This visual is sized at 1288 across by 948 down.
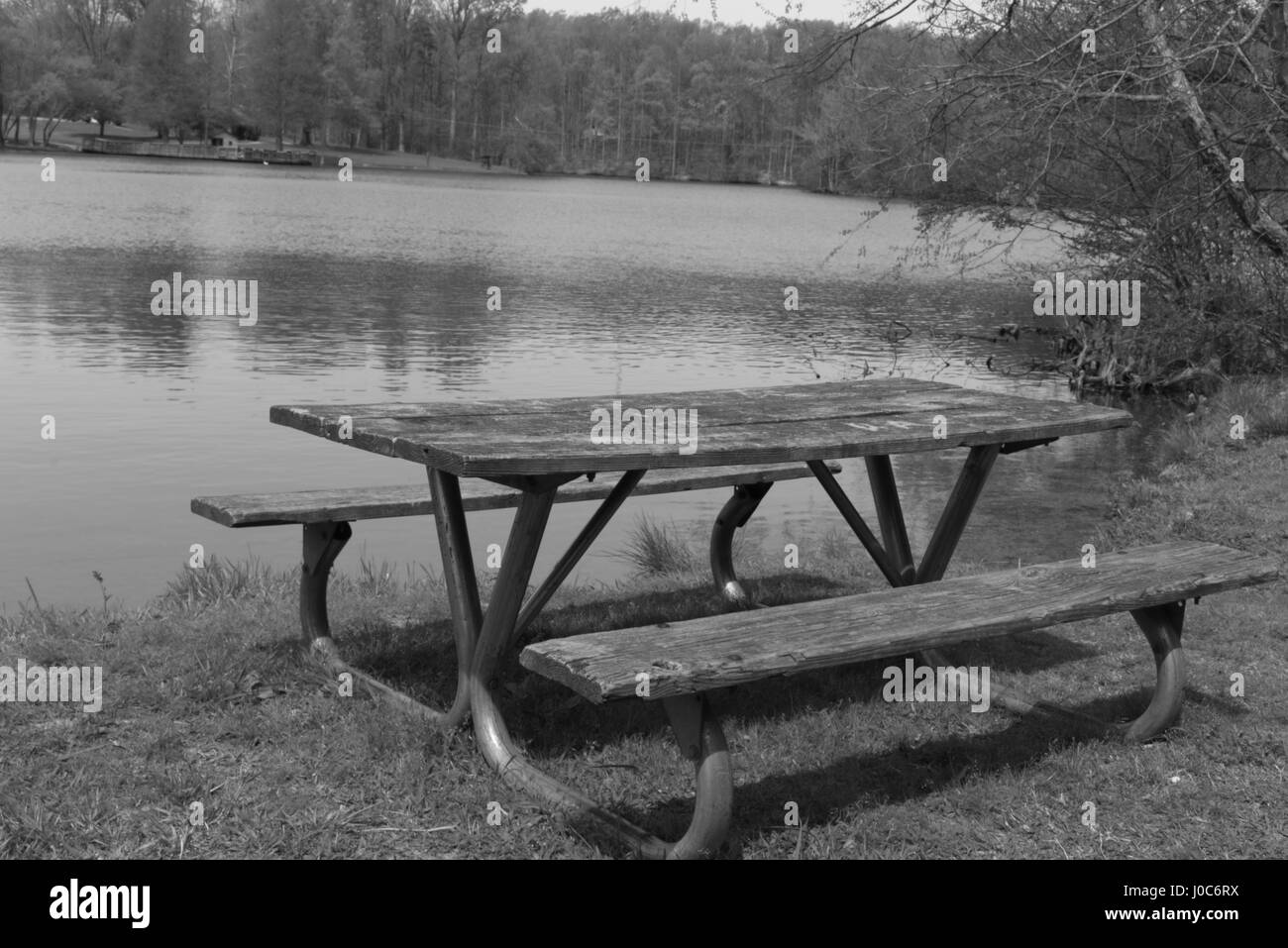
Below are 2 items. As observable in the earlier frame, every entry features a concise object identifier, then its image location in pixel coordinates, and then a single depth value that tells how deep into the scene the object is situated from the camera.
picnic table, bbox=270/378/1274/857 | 3.96
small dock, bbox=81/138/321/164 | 95.06
